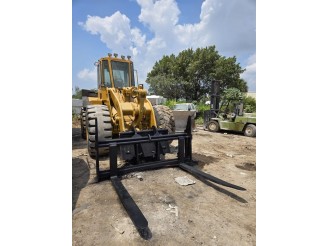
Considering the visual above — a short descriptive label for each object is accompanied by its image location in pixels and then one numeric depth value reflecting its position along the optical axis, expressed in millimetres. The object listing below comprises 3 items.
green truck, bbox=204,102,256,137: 9734
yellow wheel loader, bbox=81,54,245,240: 3615
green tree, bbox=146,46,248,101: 25984
